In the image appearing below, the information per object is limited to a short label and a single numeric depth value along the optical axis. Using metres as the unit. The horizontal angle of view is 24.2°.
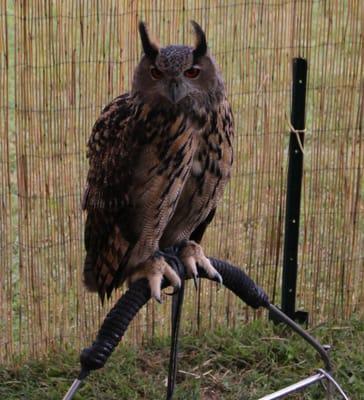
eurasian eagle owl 2.23
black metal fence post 3.38
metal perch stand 1.69
